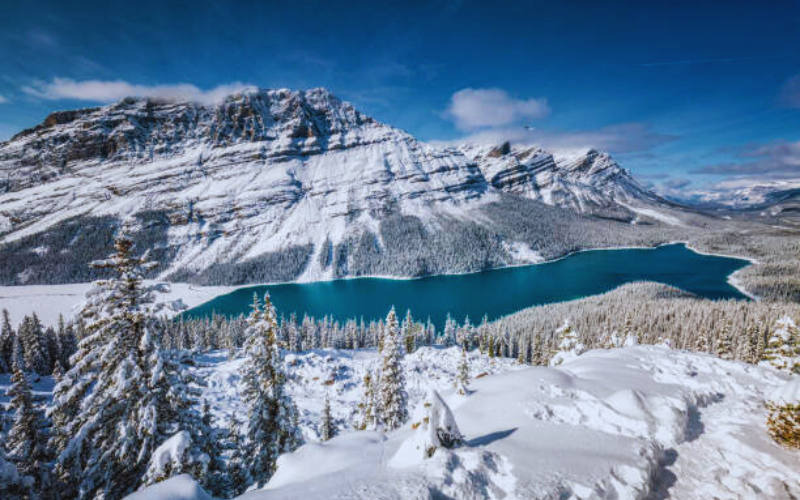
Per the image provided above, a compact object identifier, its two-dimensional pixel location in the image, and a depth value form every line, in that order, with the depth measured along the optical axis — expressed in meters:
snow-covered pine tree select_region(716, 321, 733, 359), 40.88
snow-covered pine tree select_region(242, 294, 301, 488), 17.77
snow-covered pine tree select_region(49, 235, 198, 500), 10.52
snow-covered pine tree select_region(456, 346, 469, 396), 31.86
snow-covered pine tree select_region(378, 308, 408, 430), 27.62
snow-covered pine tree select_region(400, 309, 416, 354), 75.31
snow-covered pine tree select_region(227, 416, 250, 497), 16.17
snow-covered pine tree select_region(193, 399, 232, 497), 12.14
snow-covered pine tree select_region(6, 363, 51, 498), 15.02
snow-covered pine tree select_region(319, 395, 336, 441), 31.03
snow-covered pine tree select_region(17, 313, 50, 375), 55.56
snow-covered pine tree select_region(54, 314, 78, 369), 62.81
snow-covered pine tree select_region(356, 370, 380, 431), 30.33
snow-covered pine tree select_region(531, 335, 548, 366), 71.47
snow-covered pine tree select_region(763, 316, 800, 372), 15.71
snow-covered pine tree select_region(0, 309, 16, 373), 56.36
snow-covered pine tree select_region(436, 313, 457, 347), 85.94
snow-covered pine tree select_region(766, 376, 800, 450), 7.97
